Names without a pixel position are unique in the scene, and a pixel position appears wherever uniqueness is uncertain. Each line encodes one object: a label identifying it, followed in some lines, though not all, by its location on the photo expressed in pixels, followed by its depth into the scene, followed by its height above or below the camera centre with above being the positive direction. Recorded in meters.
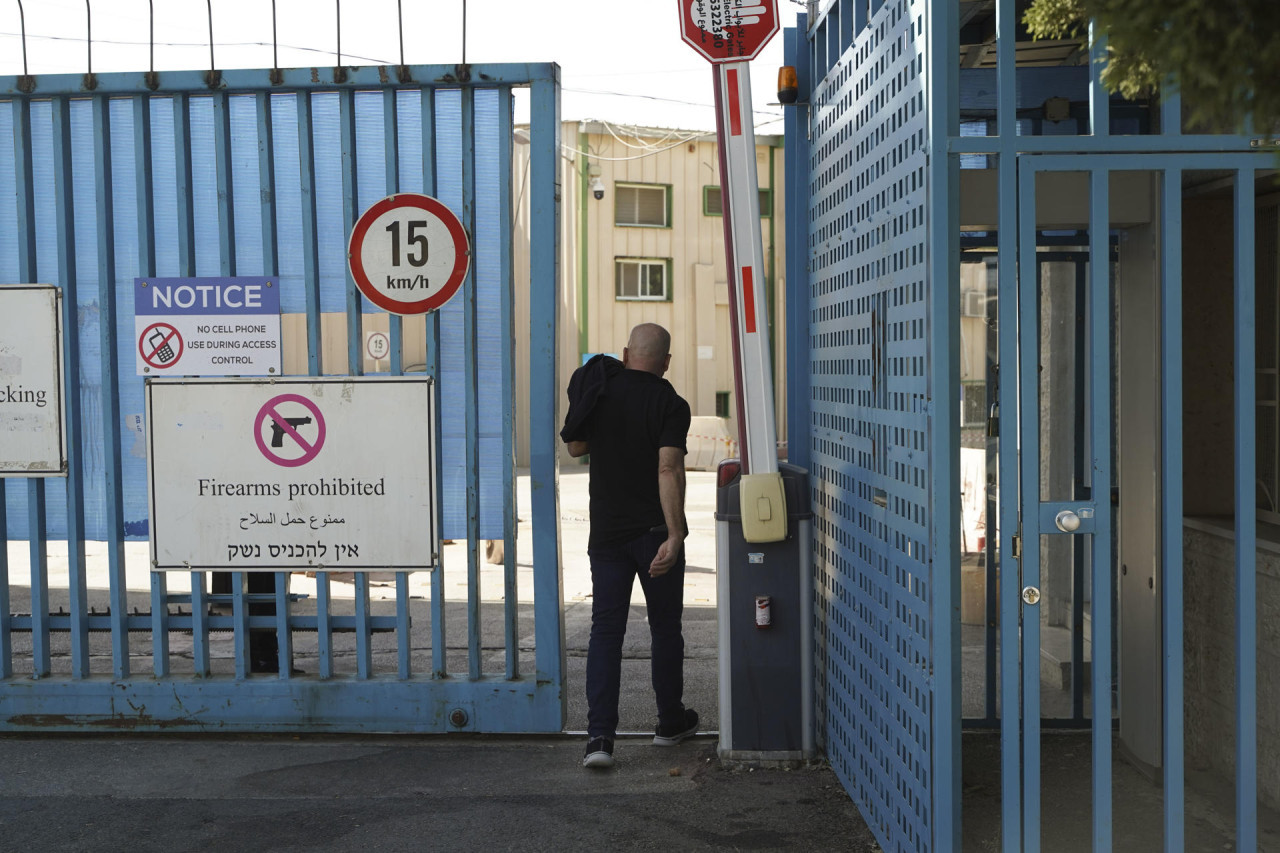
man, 5.46 -0.52
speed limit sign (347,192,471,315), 5.55 +0.56
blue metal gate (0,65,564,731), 5.57 +0.36
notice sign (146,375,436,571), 5.62 -0.39
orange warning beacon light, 5.50 +1.23
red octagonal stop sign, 4.89 +1.32
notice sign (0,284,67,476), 5.78 +0.01
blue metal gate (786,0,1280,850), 3.75 -0.12
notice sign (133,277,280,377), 5.62 +0.26
